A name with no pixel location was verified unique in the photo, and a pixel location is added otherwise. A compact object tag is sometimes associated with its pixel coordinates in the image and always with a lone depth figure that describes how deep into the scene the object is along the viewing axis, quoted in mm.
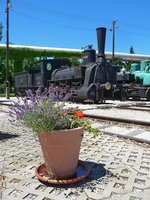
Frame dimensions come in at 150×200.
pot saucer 2310
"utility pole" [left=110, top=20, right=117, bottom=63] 25646
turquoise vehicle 13139
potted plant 2307
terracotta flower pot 2292
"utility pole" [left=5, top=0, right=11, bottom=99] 16527
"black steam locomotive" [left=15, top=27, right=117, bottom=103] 10985
